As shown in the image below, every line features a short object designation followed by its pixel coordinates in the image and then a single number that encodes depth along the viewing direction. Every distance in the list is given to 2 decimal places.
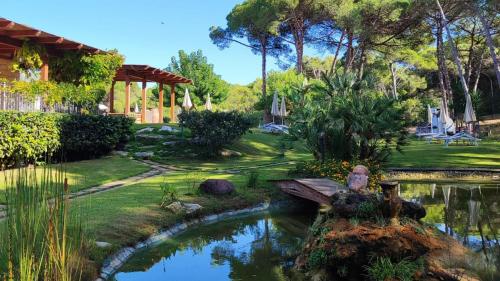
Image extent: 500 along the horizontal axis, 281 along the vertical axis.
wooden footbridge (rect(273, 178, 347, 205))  7.84
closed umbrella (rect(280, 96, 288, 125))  25.16
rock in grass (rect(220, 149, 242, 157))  17.08
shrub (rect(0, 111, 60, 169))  10.59
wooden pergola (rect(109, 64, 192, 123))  21.41
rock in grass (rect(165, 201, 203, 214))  7.90
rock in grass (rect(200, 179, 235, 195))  9.19
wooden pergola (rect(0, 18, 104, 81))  13.01
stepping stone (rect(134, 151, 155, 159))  15.29
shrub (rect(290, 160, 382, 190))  10.52
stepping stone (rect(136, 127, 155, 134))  18.76
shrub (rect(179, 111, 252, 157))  15.98
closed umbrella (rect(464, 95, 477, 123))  21.86
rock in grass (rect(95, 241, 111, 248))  5.57
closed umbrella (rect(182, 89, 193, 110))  23.67
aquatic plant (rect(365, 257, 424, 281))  4.68
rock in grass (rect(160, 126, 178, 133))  18.99
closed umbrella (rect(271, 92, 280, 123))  24.88
